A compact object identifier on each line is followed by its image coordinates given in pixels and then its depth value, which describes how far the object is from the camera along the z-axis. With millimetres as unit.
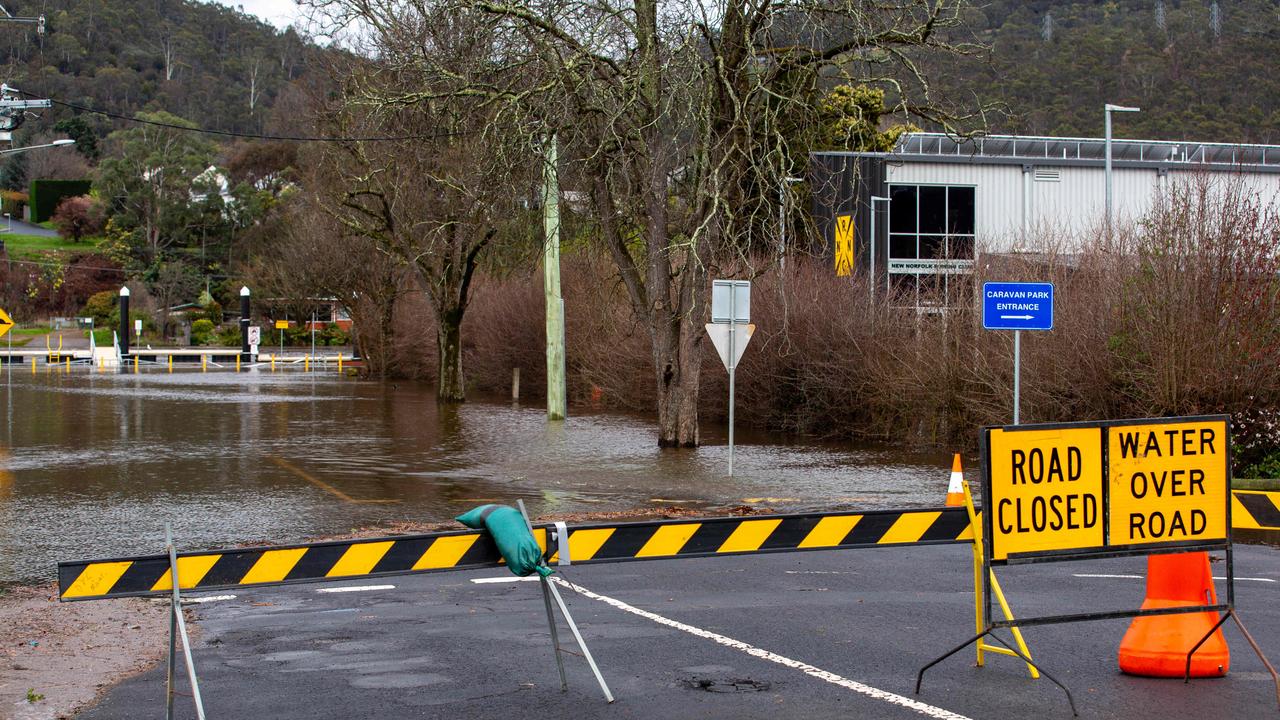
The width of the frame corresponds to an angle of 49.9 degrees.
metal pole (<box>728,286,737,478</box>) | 20906
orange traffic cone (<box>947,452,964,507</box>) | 13906
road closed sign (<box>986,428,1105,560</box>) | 7090
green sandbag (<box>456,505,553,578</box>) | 6504
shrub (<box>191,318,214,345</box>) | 95138
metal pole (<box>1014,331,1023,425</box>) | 17767
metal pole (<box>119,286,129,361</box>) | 77750
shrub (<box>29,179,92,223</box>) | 140000
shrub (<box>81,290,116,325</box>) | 100631
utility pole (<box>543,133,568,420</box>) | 32125
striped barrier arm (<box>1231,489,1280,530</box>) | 7453
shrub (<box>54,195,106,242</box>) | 124938
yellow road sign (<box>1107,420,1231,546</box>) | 7160
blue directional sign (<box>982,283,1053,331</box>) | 18203
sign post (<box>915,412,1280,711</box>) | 7090
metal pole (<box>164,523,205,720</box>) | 6047
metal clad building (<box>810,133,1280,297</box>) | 49812
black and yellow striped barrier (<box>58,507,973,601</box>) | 6301
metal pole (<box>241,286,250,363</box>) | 76000
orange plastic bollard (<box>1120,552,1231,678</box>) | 7477
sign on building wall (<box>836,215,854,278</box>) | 34281
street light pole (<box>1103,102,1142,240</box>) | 36312
